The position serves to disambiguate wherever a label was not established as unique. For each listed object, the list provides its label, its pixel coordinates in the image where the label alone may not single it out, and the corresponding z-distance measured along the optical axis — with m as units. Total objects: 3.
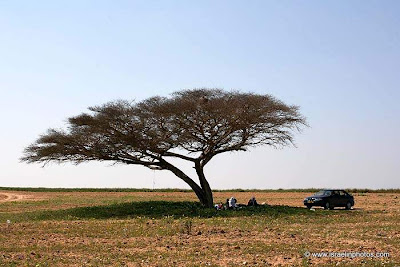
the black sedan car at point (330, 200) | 39.78
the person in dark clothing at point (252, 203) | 36.41
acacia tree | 34.12
